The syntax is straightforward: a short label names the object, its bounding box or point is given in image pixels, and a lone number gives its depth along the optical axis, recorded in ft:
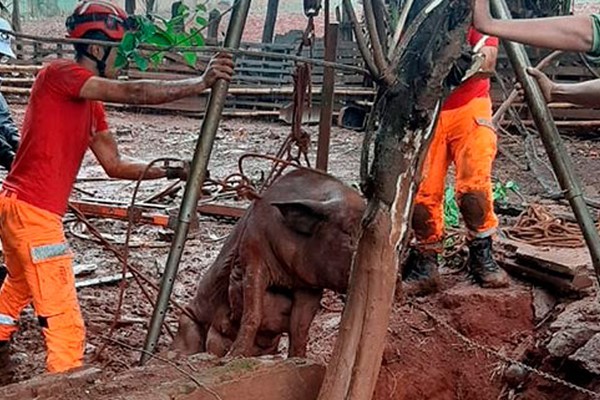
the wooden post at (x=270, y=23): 63.98
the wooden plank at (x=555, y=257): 18.26
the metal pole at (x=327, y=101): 20.43
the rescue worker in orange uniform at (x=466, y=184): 18.17
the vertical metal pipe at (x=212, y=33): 57.45
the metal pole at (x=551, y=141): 12.98
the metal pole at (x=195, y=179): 13.52
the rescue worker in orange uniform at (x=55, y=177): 14.23
